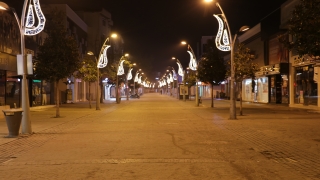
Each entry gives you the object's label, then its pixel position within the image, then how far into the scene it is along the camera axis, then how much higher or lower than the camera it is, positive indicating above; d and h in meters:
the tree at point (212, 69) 25.60 +1.94
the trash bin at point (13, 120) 10.70 -1.07
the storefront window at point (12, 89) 22.69 +0.28
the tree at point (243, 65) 18.01 +1.59
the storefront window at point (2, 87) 21.64 +0.43
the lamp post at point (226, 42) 16.09 +3.01
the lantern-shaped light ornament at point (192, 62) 30.80 +3.24
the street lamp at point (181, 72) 40.58 +2.82
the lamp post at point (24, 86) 11.11 +0.25
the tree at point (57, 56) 17.85 +2.30
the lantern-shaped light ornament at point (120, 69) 34.20 +2.80
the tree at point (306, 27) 8.13 +1.84
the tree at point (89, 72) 25.04 +1.75
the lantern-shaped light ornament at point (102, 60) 24.44 +2.86
